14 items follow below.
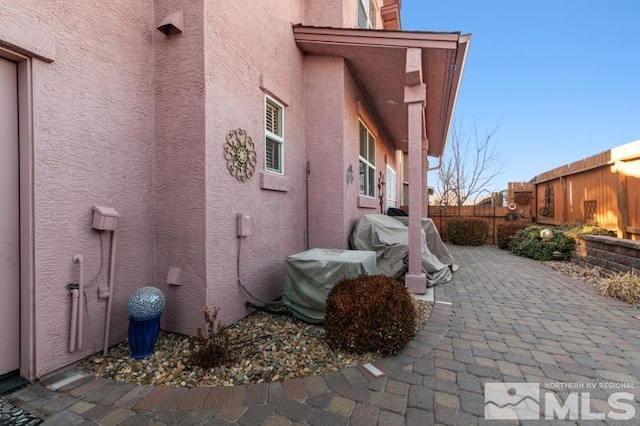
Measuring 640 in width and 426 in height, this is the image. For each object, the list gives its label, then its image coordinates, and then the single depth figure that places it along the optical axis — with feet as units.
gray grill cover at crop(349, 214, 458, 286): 17.01
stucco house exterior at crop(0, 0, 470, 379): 7.61
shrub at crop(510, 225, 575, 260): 24.18
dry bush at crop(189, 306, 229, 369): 8.27
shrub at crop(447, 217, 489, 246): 35.91
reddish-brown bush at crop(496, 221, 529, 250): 31.55
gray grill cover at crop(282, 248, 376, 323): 11.54
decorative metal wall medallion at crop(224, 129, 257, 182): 11.19
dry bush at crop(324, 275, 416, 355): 8.89
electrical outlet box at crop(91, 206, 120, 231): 8.68
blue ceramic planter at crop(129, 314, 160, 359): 8.68
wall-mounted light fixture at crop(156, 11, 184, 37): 10.09
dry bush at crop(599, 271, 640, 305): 13.91
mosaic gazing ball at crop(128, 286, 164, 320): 8.64
